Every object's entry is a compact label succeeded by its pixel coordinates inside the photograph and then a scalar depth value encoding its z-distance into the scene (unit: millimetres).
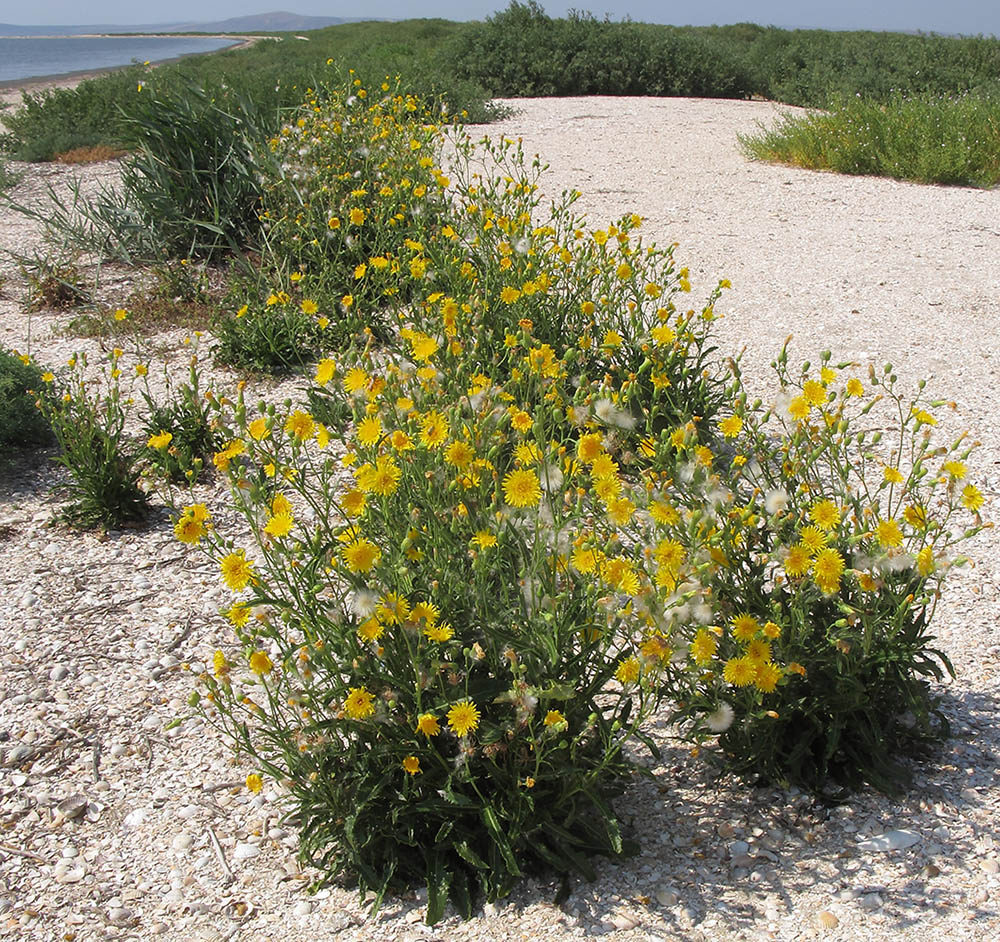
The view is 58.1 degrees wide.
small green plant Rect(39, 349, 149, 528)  3457
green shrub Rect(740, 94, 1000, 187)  8109
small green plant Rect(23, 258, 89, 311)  5742
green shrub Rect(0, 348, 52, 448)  3912
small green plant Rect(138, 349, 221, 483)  3838
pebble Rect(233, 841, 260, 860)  2150
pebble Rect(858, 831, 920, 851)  2027
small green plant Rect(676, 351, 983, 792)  1929
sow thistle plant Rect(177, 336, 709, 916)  1863
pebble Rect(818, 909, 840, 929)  1847
